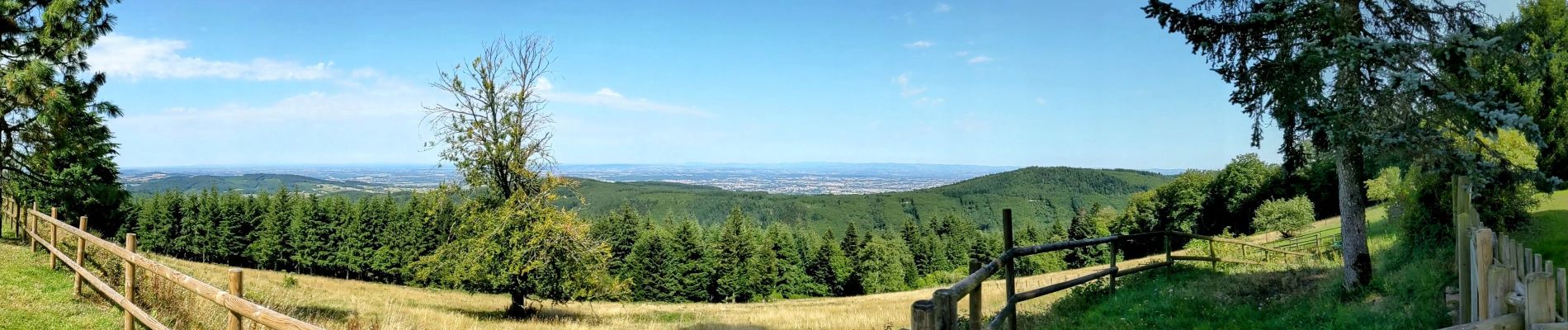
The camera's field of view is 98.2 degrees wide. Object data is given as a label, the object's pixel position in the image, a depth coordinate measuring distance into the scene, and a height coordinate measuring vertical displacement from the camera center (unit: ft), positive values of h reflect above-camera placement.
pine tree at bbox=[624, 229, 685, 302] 186.70 -28.35
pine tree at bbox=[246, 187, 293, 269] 197.88 -19.29
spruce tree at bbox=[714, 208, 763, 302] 189.26 -28.32
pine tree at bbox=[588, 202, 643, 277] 195.03 -18.59
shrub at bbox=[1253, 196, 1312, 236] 117.29 -9.42
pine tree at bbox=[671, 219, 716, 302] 188.96 -27.72
